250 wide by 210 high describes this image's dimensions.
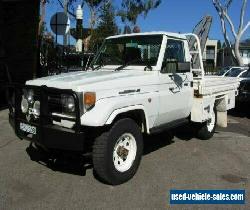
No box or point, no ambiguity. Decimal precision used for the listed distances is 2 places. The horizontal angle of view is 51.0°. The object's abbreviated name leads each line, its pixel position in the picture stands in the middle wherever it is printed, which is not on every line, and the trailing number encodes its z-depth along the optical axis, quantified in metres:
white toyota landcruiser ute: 3.32
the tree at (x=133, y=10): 25.40
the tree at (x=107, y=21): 21.90
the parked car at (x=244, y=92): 7.77
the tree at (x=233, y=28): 21.58
